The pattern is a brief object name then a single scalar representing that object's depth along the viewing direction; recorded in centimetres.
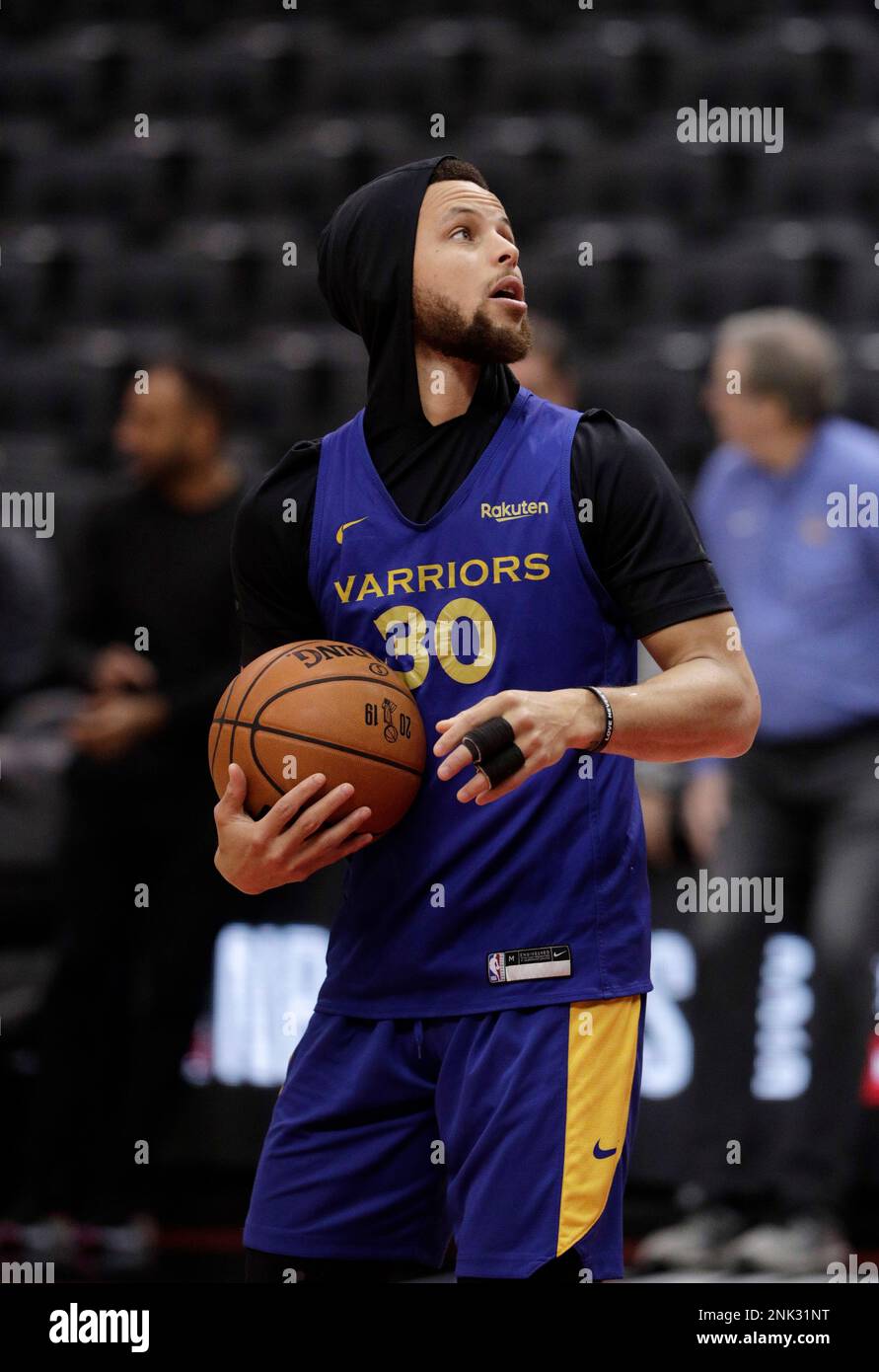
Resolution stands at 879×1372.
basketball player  432
